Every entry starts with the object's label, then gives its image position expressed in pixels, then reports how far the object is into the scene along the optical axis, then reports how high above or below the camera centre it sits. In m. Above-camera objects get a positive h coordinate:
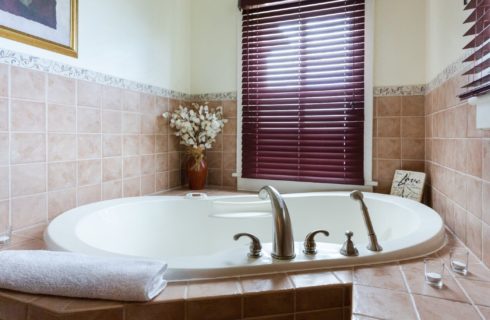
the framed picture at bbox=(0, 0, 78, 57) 1.21 +0.57
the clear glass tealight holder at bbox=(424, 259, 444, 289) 0.81 -0.36
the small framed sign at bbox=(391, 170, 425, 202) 1.76 -0.20
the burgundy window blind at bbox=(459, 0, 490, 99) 0.87 +0.35
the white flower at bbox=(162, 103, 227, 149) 2.15 +0.19
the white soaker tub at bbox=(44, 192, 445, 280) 1.01 -0.35
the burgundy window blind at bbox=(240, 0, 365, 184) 2.00 +0.45
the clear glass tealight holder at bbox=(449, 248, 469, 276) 0.89 -0.36
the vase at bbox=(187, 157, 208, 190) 2.22 -0.15
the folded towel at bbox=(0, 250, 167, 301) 0.73 -0.32
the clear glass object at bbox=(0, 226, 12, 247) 1.12 -0.34
